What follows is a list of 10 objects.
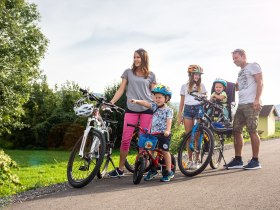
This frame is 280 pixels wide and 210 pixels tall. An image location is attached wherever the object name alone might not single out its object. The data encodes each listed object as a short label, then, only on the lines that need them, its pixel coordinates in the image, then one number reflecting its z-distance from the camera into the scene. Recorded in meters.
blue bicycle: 6.48
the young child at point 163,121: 6.04
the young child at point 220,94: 7.38
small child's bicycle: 5.81
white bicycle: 5.62
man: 7.06
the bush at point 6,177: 7.84
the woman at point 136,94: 6.59
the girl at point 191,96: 7.25
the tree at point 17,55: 26.33
